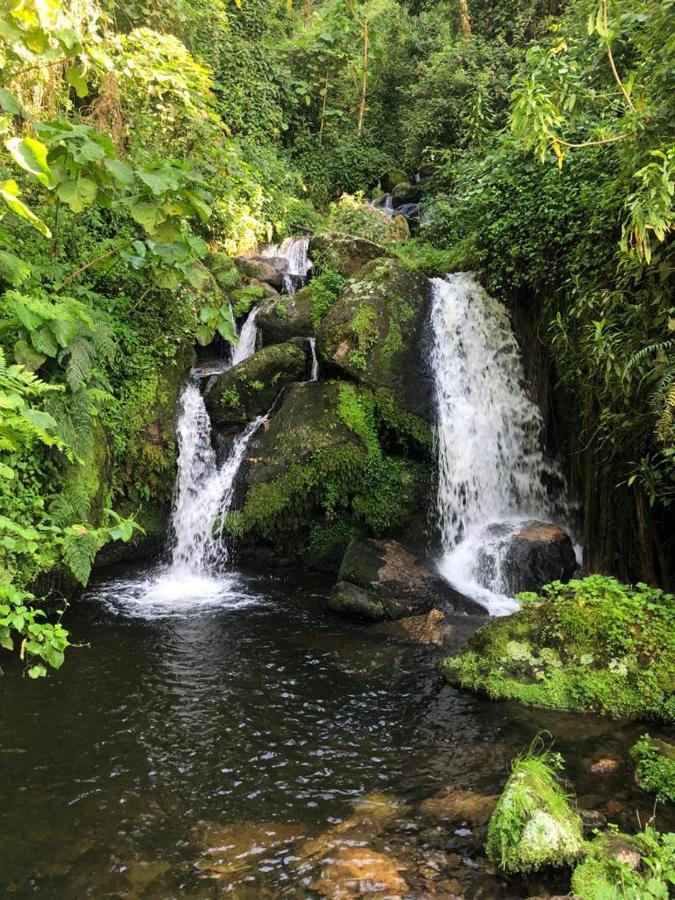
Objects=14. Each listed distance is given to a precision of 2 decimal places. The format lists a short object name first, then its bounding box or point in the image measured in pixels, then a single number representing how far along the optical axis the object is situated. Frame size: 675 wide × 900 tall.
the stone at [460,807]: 3.67
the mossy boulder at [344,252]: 11.45
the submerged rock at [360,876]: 3.13
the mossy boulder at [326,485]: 8.57
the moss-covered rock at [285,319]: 10.50
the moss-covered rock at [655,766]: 3.83
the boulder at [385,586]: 6.99
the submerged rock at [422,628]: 6.41
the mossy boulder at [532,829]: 3.17
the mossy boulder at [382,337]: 9.12
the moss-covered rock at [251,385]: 9.30
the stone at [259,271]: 12.40
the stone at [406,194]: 18.53
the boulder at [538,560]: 7.58
